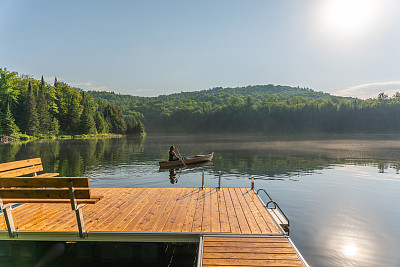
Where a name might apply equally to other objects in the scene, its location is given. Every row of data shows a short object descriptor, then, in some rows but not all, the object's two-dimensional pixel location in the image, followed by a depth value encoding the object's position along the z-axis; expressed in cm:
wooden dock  505
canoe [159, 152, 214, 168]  2394
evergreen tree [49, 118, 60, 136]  8000
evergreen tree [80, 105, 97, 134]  8896
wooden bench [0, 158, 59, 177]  722
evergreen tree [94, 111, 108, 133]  9750
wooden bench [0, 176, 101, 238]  531
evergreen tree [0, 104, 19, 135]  6825
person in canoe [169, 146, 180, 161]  2444
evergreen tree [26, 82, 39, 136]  7304
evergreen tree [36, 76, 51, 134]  7731
